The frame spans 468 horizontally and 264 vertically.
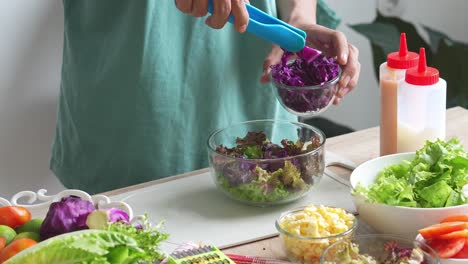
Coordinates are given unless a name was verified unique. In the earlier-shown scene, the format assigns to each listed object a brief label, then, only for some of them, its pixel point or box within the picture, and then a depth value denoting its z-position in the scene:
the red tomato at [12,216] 2.00
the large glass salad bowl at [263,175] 2.16
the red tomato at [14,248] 1.85
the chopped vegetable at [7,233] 1.93
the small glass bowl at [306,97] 2.23
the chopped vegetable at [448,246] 1.91
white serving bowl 2.01
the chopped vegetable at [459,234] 1.92
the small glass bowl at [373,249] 1.90
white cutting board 2.11
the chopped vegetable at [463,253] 1.92
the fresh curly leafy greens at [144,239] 1.78
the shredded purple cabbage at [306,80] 2.23
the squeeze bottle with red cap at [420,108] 2.26
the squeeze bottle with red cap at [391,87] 2.31
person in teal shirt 2.44
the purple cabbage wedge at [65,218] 1.90
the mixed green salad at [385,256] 1.89
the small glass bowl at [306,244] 1.96
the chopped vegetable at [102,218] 1.87
